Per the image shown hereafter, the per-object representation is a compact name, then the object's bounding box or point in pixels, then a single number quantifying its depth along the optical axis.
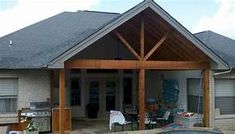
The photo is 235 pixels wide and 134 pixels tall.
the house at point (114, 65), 14.91
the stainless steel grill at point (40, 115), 15.34
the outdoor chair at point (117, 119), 15.96
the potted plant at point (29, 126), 14.57
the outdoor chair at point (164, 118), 17.36
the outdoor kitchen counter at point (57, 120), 15.48
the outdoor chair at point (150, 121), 16.59
